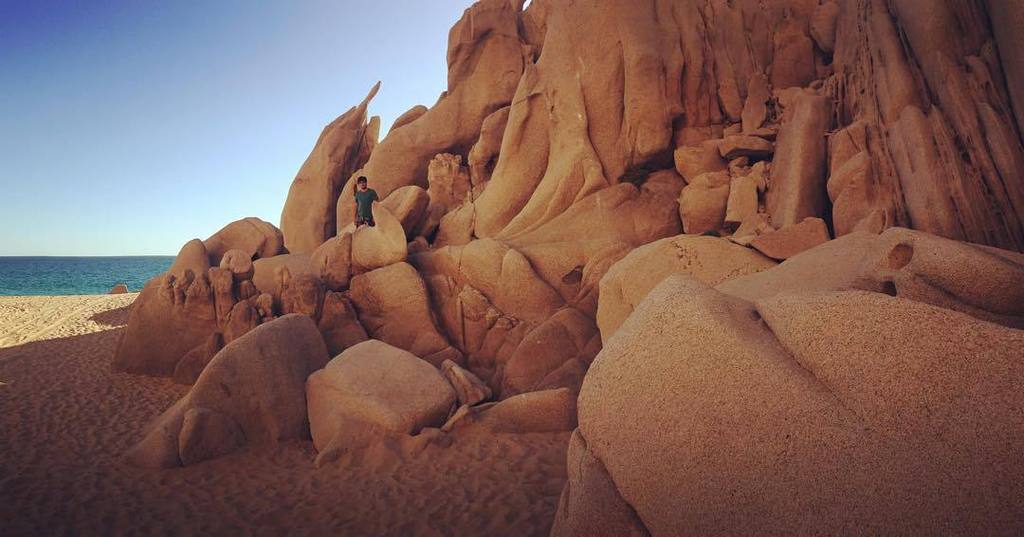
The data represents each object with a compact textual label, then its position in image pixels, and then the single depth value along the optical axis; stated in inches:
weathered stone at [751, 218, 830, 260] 195.6
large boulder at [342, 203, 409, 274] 340.8
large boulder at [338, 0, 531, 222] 491.8
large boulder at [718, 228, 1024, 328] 90.0
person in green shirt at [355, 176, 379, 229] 386.3
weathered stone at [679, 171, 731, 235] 285.6
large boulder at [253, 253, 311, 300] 347.4
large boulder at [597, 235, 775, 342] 206.1
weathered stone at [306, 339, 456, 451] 215.2
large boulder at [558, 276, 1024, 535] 63.9
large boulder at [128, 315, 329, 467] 208.8
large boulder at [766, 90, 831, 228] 229.5
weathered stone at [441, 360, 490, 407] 239.1
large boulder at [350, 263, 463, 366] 316.5
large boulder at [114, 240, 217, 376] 335.9
